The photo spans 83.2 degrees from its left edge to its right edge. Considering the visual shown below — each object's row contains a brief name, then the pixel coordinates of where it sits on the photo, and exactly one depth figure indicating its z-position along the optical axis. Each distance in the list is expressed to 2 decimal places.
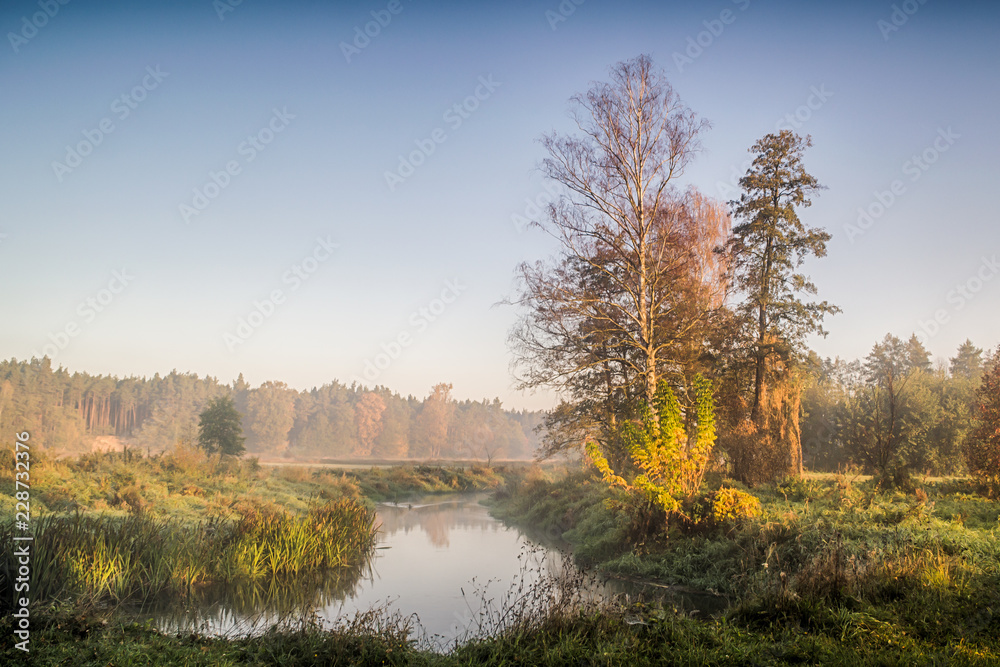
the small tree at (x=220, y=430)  34.56
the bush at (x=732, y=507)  11.95
